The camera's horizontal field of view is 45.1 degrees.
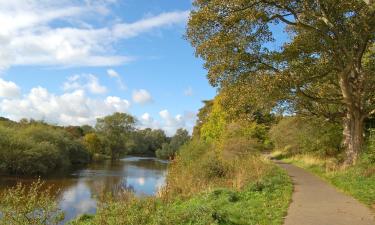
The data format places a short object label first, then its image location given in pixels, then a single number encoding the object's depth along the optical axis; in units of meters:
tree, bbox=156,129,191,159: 109.62
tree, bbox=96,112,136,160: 112.38
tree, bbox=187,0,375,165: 18.36
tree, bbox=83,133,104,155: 99.56
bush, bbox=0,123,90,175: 49.00
